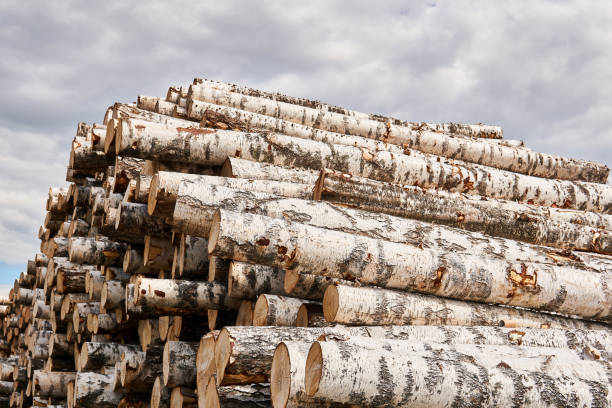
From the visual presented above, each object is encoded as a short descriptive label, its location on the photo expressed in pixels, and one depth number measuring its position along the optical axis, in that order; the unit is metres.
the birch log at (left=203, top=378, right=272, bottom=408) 6.85
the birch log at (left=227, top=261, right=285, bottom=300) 7.87
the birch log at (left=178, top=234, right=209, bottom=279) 9.47
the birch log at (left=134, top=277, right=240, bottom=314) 8.93
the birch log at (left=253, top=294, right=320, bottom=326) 7.24
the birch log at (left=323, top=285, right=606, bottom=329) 6.70
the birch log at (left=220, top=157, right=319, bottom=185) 9.60
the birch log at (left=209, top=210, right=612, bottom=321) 7.08
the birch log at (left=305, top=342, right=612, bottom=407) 4.83
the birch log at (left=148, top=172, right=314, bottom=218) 8.16
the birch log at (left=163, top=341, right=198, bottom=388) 8.57
